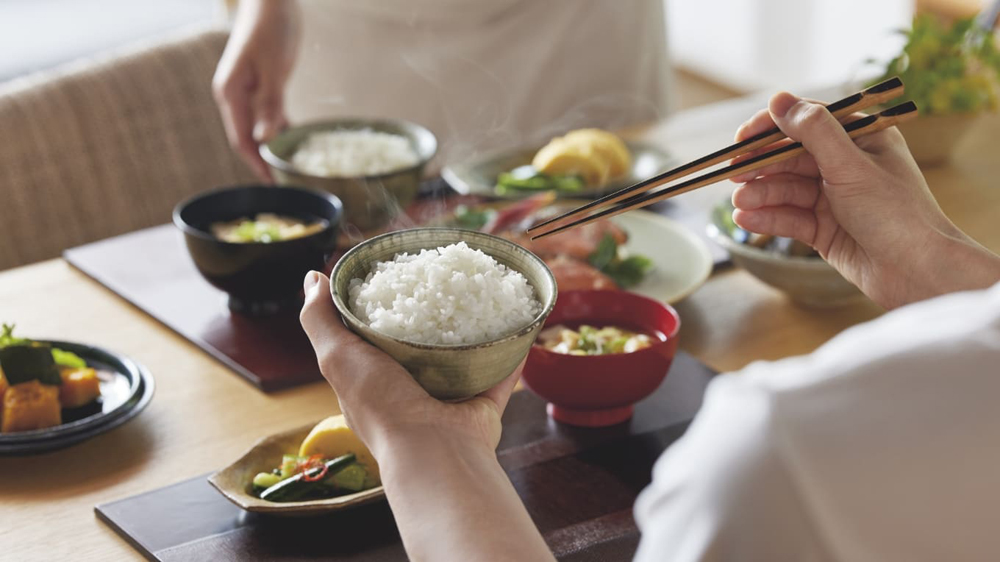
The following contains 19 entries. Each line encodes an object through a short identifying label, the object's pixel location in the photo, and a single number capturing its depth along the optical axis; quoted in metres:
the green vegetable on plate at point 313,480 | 1.18
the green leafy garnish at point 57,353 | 1.34
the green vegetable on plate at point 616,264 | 1.75
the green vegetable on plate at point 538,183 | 2.13
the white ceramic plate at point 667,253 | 1.71
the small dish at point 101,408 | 1.27
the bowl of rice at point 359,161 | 1.90
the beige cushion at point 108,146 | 2.15
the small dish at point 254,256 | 1.60
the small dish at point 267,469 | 1.14
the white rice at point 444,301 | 1.01
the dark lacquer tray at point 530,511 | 1.13
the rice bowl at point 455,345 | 0.99
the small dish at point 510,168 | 2.12
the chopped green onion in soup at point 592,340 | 1.41
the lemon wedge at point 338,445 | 1.22
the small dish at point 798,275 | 1.61
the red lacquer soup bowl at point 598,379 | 1.33
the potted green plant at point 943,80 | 2.18
